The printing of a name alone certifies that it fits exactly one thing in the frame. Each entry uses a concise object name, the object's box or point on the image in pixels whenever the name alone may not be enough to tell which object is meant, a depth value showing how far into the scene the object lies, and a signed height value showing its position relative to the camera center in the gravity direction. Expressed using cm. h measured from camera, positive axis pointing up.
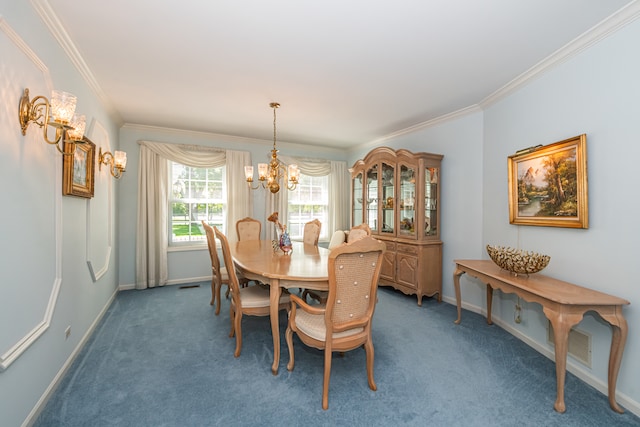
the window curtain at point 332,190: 531 +47
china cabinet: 378 -7
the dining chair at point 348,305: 175 -62
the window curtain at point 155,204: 434 +15
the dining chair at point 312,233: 402 -30
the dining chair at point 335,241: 331 -38
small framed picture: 213 +36
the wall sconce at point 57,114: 147 +55
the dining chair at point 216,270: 316 -69
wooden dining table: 210 -46
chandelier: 336 +49
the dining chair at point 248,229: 445 -26
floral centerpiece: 304 -29
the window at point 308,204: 558 +17
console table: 177 -67
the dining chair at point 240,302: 240 -78
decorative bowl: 222 -41
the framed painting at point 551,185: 215 +23
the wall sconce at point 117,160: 306 +59
